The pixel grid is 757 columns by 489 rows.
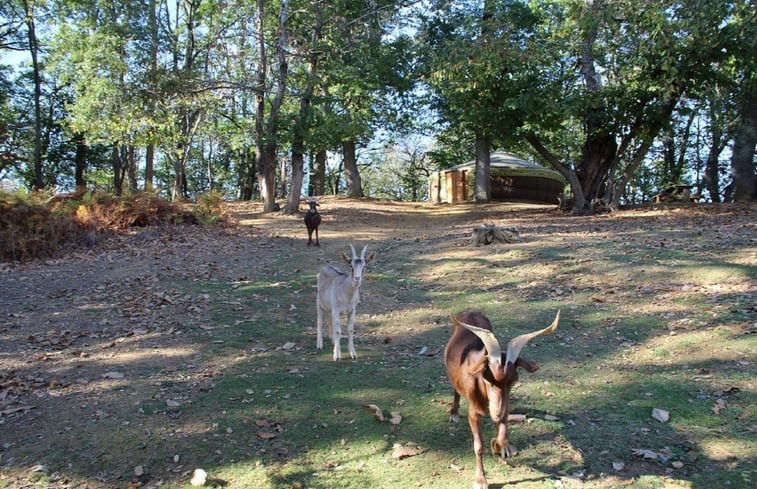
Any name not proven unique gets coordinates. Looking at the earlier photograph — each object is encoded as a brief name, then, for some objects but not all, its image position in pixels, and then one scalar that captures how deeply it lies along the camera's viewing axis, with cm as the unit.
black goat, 1577
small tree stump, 1380
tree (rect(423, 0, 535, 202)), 1741
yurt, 3055
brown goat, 386
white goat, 702
